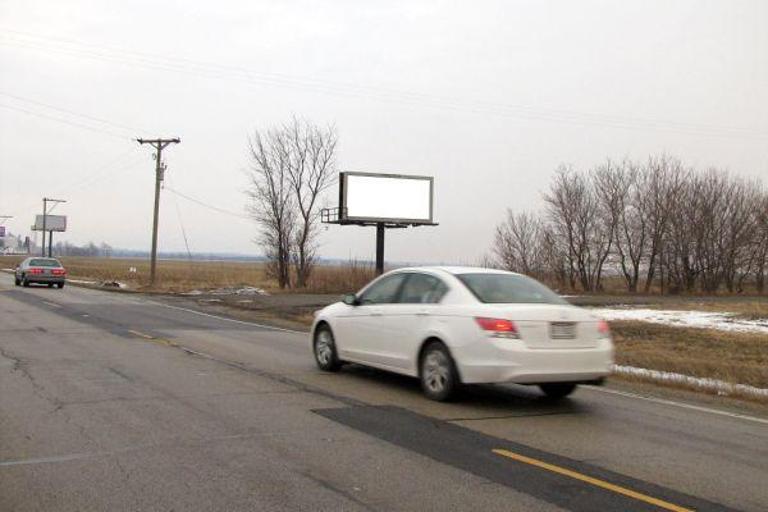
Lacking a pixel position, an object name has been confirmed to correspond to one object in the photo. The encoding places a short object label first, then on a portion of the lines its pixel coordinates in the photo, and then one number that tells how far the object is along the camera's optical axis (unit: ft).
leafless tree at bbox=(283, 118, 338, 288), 153.79
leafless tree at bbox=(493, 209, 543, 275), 196.93
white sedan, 26.25
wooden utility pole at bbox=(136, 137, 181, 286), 140.56
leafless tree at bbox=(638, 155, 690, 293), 191.01
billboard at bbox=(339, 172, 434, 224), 139.74
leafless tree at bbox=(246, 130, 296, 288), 154.92
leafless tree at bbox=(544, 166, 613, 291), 192.85
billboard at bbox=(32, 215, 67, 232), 354.54
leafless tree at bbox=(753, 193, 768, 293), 194.90
